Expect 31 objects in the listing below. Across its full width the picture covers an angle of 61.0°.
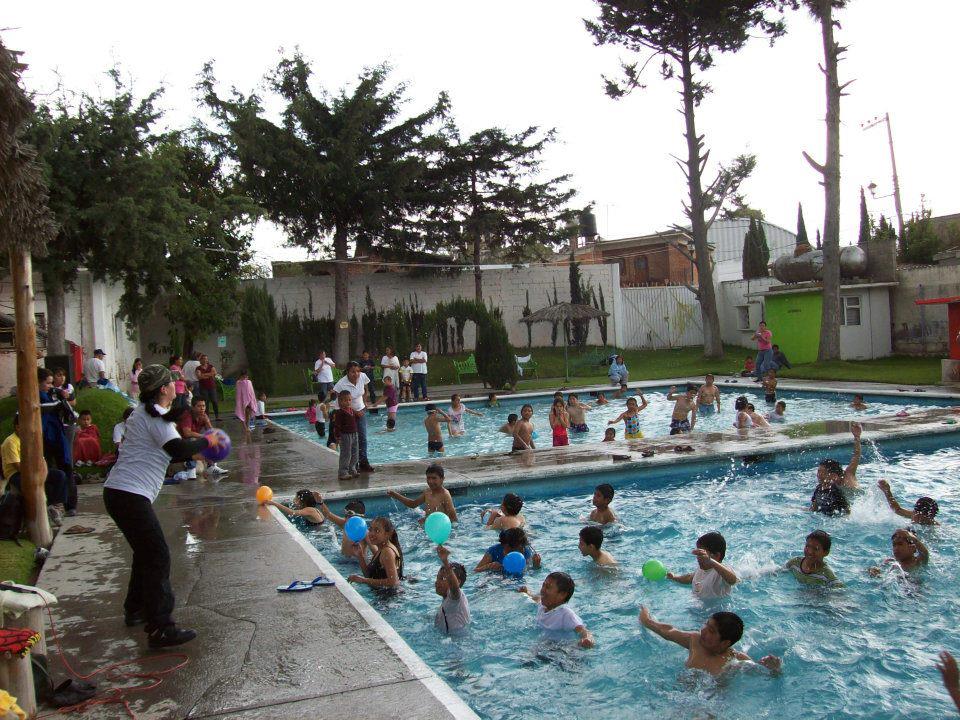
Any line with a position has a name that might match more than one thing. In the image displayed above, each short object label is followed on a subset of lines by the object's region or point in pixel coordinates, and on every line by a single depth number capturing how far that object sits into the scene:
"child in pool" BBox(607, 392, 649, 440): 15.23
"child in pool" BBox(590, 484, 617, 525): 9.65
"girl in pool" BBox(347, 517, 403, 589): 7.86
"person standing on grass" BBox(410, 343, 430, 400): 25.38
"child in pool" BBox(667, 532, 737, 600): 7.01
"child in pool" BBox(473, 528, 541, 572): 8.19
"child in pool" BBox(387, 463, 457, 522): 9.91
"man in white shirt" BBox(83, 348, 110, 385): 17.17
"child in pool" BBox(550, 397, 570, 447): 14.92
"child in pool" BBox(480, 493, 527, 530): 9.25
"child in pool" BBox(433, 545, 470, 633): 6.69
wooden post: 8.41
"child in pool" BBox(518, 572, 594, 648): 6.50
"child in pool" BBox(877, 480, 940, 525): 8.73
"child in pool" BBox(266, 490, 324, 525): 9.89
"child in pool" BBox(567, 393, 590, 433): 17.84
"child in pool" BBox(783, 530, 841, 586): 7.38
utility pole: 43.51
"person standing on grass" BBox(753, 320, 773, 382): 24.11
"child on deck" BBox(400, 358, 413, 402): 25.17
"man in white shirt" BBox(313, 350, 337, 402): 22.45
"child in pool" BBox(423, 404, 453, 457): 15.59
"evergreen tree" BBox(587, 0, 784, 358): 29.84
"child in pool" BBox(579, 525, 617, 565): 8.27
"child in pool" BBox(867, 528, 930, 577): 7.59
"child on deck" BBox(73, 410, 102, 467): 12.62
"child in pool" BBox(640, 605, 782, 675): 5.51
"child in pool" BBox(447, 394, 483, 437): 18.28
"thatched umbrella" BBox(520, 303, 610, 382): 29.58
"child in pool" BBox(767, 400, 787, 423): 16.61
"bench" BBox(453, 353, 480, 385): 30.55
